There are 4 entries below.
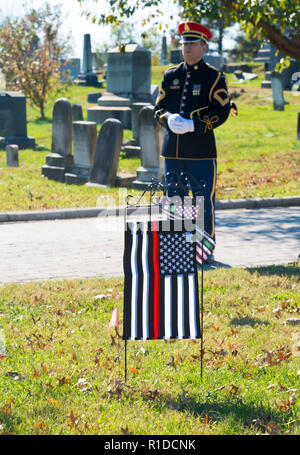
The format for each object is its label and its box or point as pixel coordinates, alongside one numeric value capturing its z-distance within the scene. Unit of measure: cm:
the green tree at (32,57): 2552
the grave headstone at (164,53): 5996
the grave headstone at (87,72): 4003
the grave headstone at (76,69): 6156
